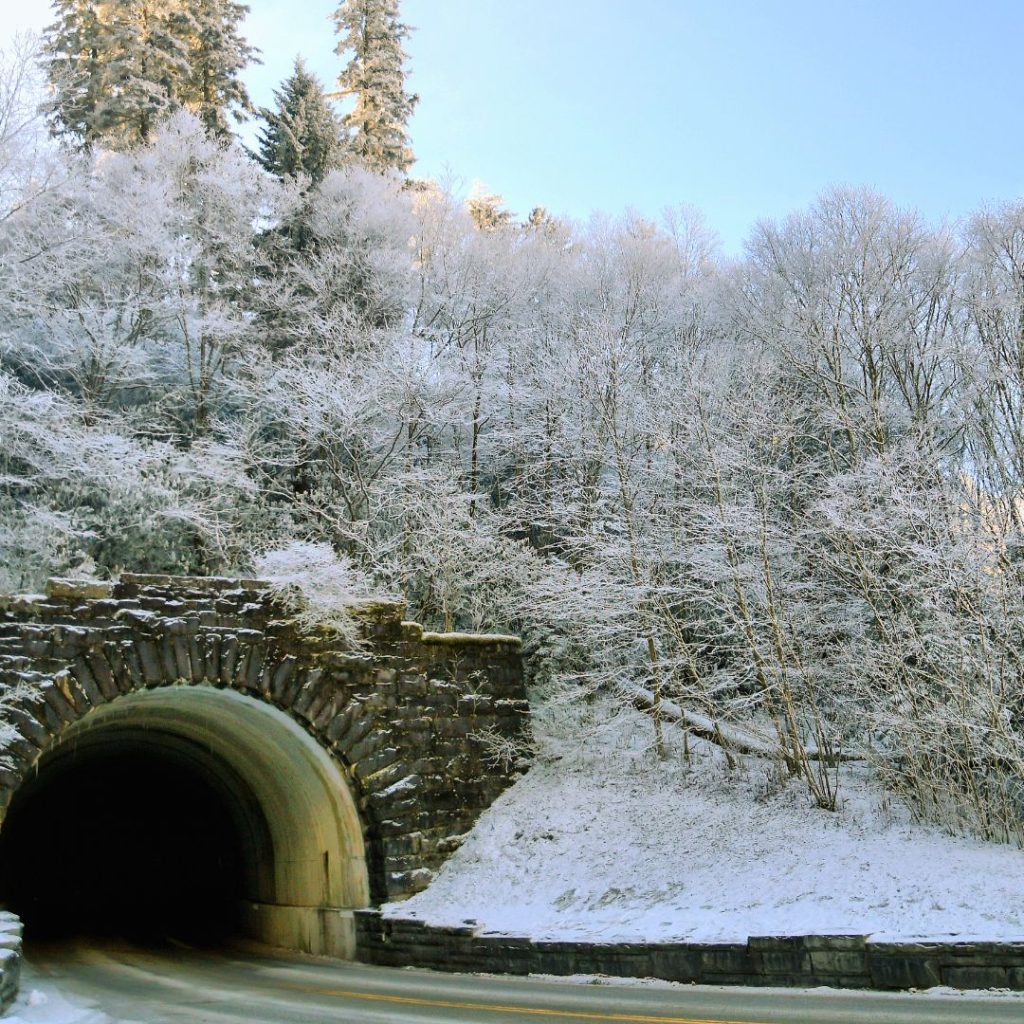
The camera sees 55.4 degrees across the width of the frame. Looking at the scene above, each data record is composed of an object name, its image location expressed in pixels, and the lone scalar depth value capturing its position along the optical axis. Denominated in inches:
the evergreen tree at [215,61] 1238.9
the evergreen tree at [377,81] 1277.1
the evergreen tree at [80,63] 1125.7
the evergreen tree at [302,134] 1066.1
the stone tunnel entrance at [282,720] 487.5
